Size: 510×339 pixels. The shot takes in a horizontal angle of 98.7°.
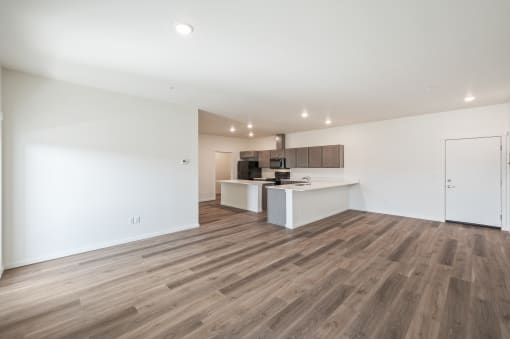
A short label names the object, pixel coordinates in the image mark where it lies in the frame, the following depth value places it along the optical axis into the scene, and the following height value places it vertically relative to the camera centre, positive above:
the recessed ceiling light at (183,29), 2.00 +1.30
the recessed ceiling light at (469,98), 4.04 +1.31
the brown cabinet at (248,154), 9.24 +0.59
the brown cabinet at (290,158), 7.94 +0.37
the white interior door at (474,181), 4.66 -0.31
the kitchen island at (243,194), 6.56 -0.84
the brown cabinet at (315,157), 7.23 +0.37
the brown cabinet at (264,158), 8.80 +0.40
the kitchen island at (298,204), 4.83 -0.86
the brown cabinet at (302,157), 7.58 +0.38
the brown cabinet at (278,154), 8.33 +0.55
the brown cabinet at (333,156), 6.80 +0.37
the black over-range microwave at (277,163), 8.23 +0.19
